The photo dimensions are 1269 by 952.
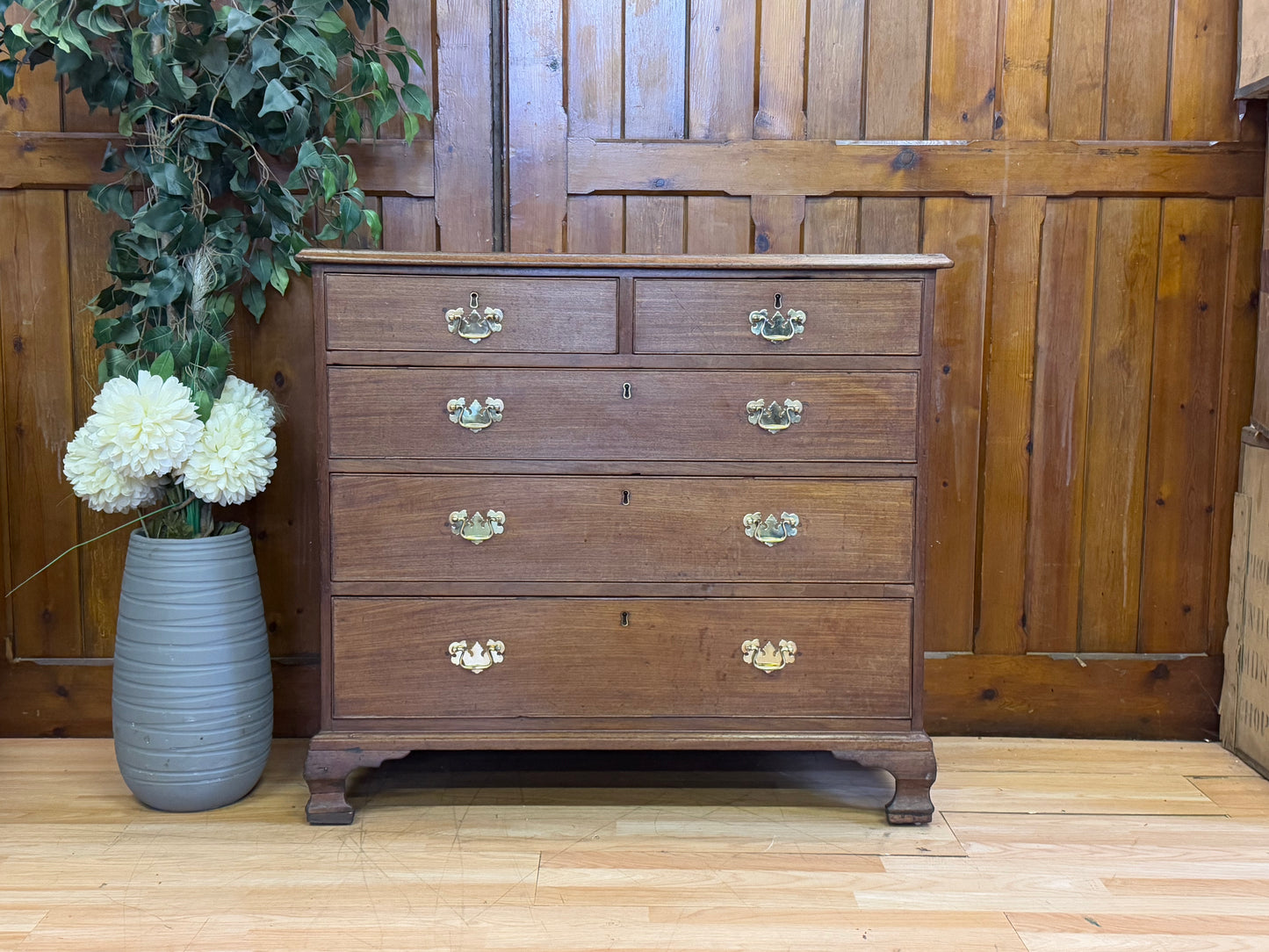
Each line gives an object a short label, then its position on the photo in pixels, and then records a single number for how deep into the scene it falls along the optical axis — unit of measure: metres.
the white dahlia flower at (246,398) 1.84
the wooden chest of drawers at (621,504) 1.71
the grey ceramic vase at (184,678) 1.79
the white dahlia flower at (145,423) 1.70
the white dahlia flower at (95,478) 1.75
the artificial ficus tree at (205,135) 1.74
